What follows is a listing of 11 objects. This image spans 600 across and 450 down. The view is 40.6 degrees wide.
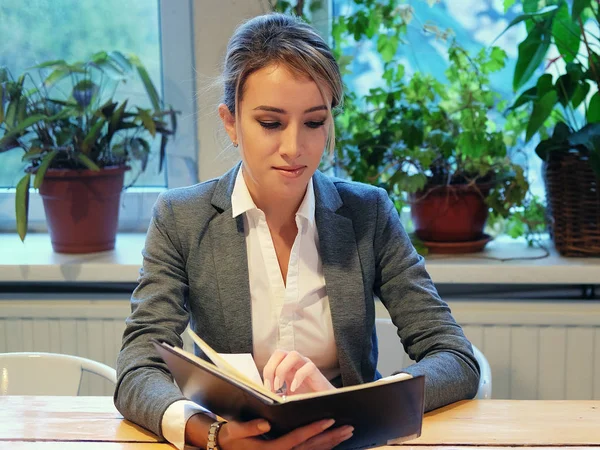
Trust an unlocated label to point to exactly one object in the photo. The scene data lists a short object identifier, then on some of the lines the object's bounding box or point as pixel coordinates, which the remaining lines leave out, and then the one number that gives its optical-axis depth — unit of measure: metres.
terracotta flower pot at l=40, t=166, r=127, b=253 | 2.31
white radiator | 2.21
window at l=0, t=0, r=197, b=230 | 2.52
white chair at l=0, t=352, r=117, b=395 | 1.70
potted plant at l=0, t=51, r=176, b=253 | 2.27
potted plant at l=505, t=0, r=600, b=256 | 2.17
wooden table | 1.19
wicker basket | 2.19
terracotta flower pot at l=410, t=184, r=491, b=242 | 2.30
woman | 1.39
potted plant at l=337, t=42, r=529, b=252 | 2.24
